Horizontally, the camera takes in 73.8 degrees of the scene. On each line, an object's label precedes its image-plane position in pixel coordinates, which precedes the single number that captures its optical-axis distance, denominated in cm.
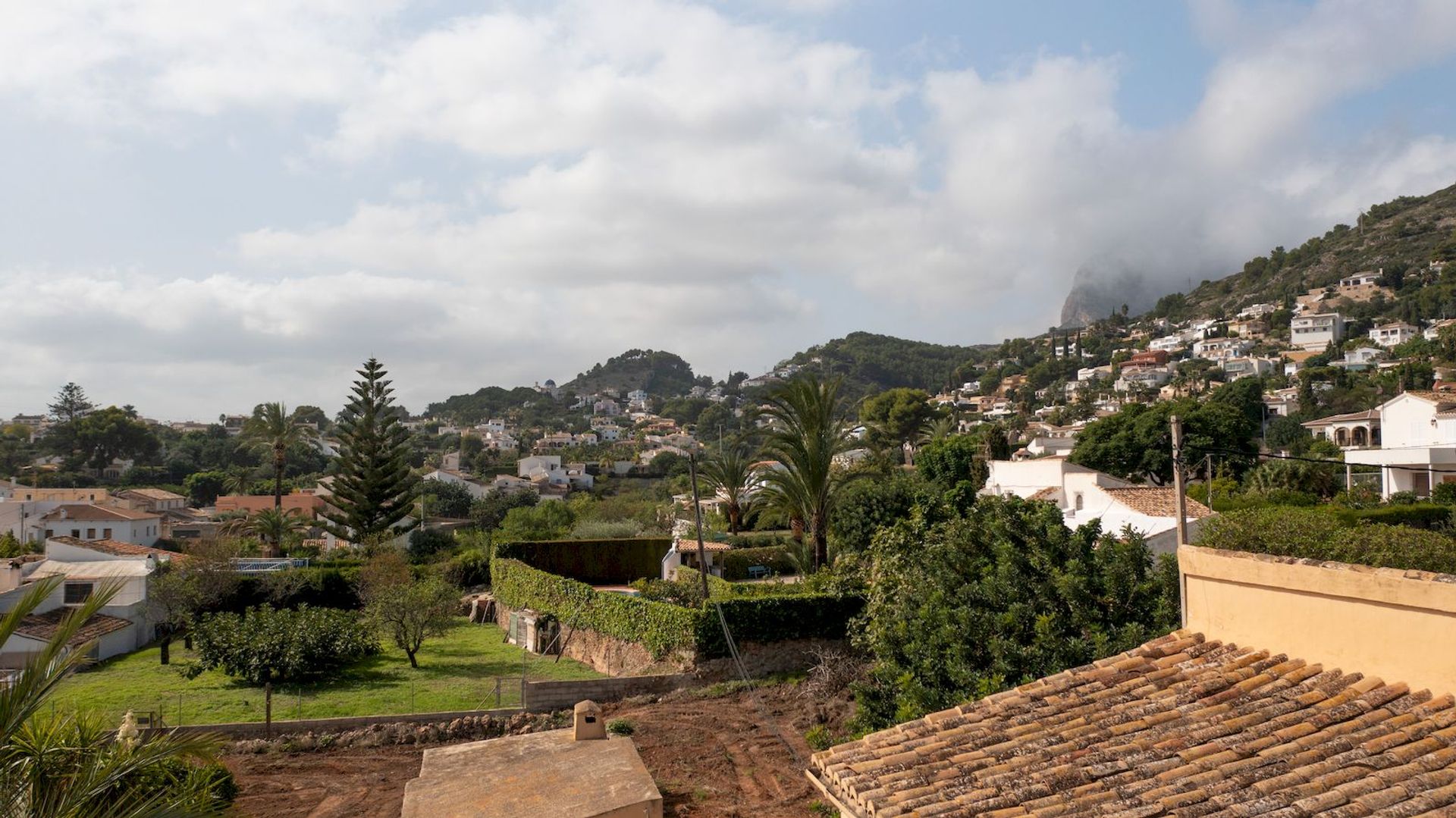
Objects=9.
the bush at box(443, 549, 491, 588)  3378
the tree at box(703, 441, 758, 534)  3738
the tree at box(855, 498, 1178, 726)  1067
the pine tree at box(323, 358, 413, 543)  4034
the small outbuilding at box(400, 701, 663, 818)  1027
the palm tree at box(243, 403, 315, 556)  4447
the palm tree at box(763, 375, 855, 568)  2334
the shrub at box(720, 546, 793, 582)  3316
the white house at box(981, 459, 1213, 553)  2352
